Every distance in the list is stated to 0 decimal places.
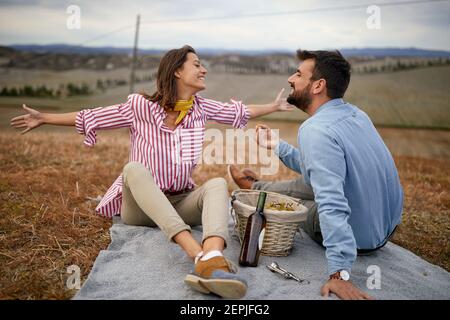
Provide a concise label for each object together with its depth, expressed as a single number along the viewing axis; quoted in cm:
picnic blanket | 257
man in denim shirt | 251
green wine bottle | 292
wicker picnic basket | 301
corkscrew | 276
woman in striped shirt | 333
